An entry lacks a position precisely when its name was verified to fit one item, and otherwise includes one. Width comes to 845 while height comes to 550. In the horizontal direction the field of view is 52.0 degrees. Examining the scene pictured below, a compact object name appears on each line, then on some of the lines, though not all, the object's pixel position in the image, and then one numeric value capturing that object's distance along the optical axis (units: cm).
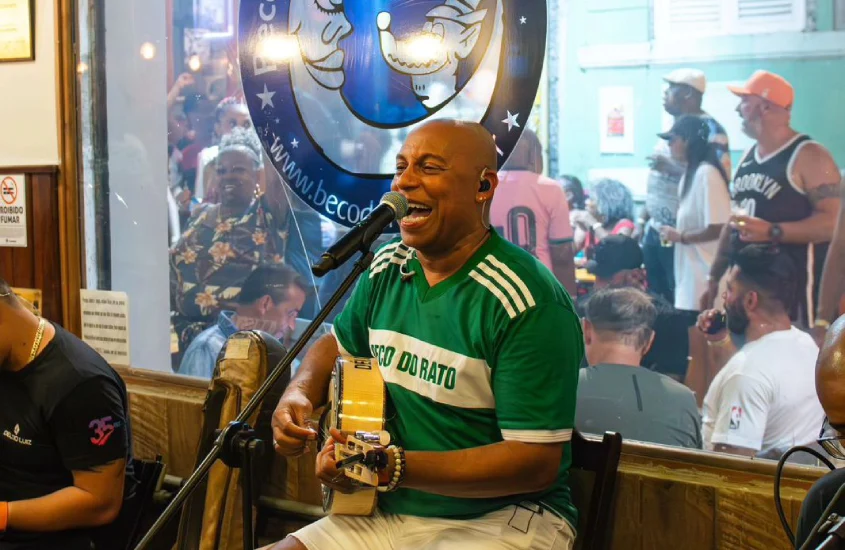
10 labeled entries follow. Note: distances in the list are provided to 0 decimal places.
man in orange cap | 215
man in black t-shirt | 244
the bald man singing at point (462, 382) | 190
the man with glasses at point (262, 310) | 310
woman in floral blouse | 313
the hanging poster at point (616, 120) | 242
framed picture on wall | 349
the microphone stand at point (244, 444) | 177
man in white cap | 231
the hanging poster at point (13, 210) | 354
